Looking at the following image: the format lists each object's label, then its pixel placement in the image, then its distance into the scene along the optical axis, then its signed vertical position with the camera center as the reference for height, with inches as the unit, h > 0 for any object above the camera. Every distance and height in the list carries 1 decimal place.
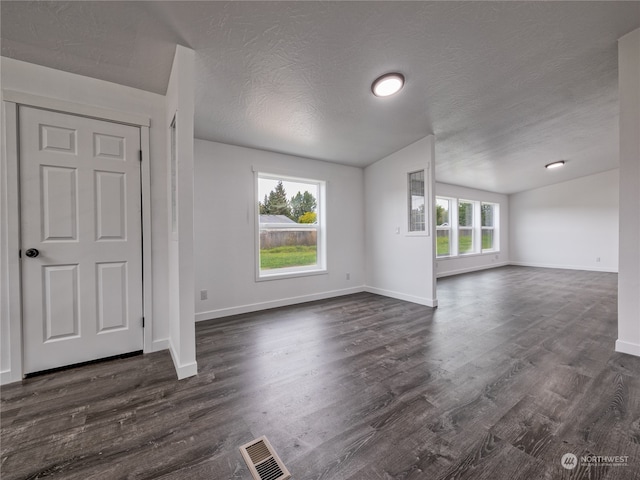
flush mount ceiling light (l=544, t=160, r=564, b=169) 214.9 +61.7
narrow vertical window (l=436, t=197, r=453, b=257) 256.4 +10.4
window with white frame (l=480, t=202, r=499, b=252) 305.4 +16.0
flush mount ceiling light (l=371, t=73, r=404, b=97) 93.2 +57.6
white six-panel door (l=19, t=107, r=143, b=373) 77.9 +0.1
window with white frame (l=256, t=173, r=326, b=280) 149.9 +7.2
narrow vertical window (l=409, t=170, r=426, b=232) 152.4 +21.0
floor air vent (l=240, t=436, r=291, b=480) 45.3 -41.5
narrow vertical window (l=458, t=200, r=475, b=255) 275.3 +11.6
